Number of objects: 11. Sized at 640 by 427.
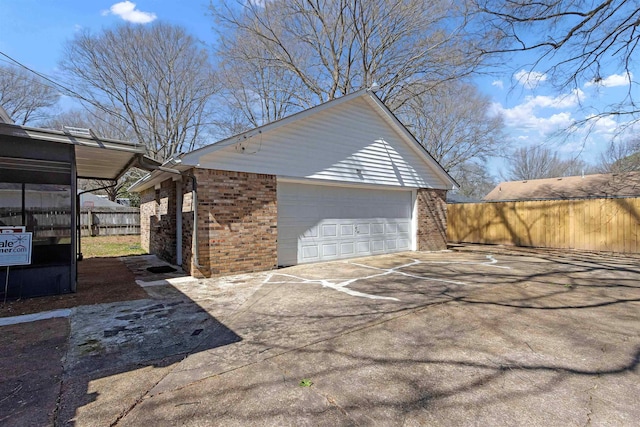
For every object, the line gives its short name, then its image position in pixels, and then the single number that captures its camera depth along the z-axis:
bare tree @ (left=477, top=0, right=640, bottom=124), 7.22
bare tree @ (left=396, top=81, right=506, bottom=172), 26.30
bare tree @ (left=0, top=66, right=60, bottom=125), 18.89
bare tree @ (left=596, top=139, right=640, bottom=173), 14.17
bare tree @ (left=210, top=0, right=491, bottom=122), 15.50
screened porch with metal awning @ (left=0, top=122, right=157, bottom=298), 5.43
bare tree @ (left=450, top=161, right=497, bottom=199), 31.02
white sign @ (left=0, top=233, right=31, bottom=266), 5.22
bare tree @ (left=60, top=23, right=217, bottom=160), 20.94
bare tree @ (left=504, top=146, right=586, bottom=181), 40.12
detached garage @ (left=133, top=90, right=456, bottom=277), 7.39
